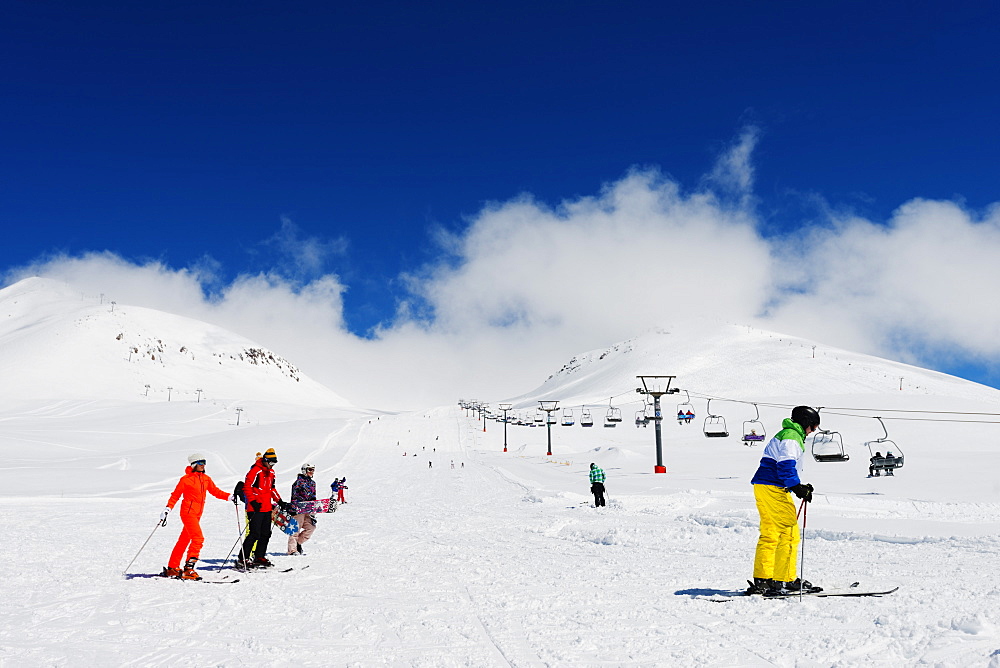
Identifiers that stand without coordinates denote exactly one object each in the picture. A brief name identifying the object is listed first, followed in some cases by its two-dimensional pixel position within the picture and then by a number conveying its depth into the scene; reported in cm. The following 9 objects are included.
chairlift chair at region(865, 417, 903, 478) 2438
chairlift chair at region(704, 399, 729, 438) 3127
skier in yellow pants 751
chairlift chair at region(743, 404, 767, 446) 3044
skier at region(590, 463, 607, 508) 1956
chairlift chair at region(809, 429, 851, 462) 2238
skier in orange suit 990
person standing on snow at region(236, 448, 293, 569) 1056
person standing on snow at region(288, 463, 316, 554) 1214
